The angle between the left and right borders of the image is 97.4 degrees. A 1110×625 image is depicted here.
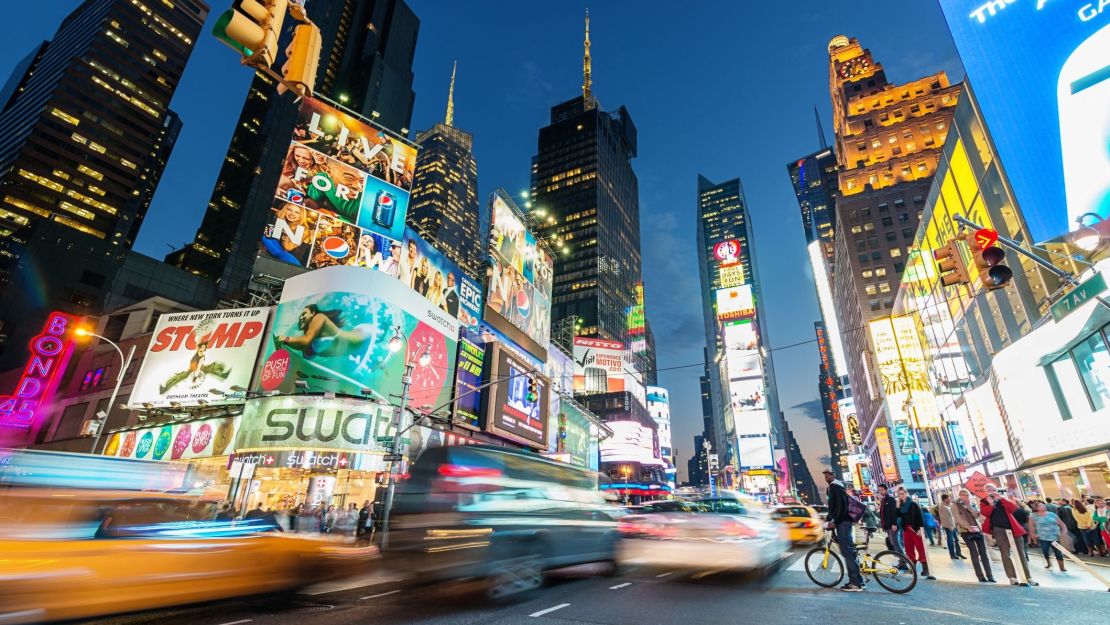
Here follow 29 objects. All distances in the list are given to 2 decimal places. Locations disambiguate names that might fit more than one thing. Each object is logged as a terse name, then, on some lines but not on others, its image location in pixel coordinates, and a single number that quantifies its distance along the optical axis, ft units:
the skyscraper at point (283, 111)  362.53
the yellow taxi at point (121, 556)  17.60
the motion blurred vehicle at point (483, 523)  26.91
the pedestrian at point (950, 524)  47.54
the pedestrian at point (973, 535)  34.27
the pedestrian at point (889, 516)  40.34
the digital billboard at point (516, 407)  126.31
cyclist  28.99
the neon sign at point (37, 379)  107.45
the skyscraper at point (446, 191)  580.30
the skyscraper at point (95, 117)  349.00
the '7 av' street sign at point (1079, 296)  59.72
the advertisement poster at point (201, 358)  98.37
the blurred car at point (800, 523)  60.85
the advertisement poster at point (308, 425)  87.20
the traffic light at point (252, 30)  14.80
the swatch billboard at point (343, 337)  92.17
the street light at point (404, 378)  69.23
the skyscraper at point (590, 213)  428.56
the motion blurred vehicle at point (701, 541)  32.48
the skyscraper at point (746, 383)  326.24
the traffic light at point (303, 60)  15.47
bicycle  28.50
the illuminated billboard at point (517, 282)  151.64
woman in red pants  36.11
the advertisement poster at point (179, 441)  96.37
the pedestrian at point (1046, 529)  42.91
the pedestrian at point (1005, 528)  32.89
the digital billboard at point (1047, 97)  58.70
